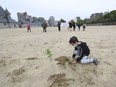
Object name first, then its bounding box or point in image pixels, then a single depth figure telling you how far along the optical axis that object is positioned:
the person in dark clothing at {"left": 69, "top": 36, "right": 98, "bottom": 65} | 2.35
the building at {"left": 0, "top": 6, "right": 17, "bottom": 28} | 30.00
